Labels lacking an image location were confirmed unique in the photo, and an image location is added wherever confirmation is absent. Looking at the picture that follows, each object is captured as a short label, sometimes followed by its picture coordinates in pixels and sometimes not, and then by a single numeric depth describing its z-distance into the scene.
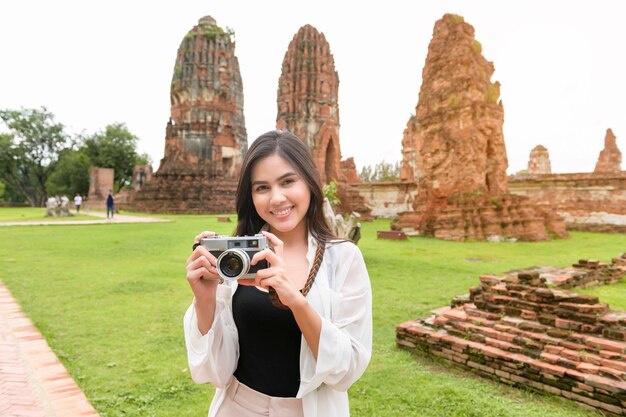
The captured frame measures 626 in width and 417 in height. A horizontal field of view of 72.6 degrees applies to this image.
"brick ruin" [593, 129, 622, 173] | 27.17
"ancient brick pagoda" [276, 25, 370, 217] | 29.25
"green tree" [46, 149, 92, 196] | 44.34
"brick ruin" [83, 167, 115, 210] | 34.94
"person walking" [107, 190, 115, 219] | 20.89
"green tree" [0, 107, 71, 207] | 43.72
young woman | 1.40
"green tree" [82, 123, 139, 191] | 46.56
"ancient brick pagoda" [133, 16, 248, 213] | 30.80
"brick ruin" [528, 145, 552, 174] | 33.72
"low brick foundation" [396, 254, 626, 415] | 3.03
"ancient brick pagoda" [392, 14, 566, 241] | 14.66
